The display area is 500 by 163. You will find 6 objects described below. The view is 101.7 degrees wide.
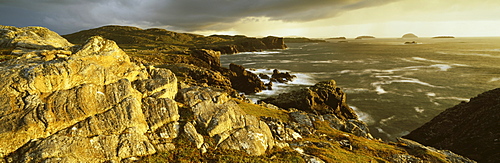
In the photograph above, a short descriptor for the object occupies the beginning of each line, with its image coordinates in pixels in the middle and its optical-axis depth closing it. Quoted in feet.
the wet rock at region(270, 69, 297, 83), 302.17
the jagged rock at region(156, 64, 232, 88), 228.22
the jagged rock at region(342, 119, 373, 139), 122.11
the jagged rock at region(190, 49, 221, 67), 361.06
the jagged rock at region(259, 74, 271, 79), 320.50
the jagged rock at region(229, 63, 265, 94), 259.39
